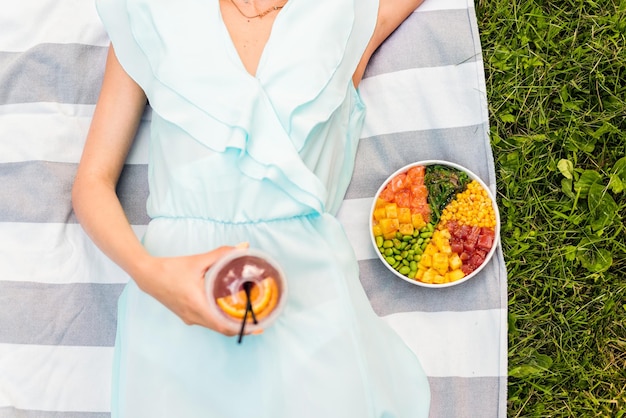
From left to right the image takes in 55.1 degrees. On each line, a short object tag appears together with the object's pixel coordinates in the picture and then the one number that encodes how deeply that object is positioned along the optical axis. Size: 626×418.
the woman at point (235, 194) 1.38
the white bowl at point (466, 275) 1.60
